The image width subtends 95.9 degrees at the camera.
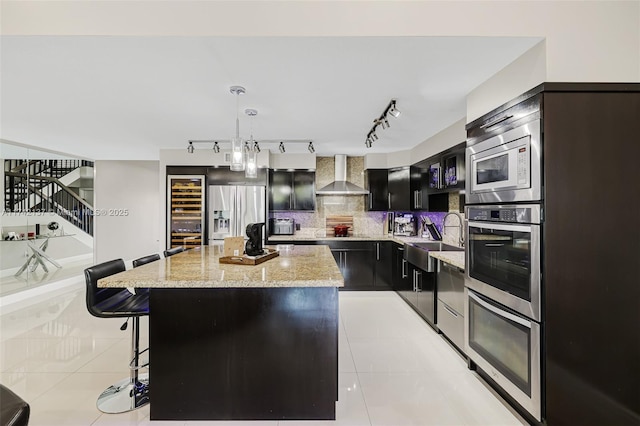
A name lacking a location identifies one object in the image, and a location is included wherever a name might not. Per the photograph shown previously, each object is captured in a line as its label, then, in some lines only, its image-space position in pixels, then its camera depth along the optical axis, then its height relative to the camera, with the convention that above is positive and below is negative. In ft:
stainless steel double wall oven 6.06 -0.88
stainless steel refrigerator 15.94 +0.36
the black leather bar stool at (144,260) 8.23 -1.36
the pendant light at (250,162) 9.00 +1.63
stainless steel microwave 6.07 +1.11
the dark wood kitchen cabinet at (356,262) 16.24 -2.69
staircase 15.66 +1.43
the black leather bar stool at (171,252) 10.01 -1.32
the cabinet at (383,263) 16.29 -2.75
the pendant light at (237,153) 8.34 +1.80
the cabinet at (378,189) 17.46 +1.54
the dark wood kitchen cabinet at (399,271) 14.15 -2.99
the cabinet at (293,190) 17.10 +1.45
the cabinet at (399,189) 16.34 +1.46
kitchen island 6.26 -2.99
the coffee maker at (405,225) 17.01 -0.64
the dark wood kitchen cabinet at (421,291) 11.10 -3.30
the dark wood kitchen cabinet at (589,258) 5.79 -0.89
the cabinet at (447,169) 10.90 +1.91
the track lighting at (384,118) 9.45 +3.52
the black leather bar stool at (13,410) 2.36 -1.64
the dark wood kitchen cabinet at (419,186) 14.64 +1.50
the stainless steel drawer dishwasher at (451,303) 9.03 -2.96
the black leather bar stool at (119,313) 6.53 -2.21
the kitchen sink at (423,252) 11.10 -1.60
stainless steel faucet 12.62 -0.75
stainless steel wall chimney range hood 16.93 +1.75
